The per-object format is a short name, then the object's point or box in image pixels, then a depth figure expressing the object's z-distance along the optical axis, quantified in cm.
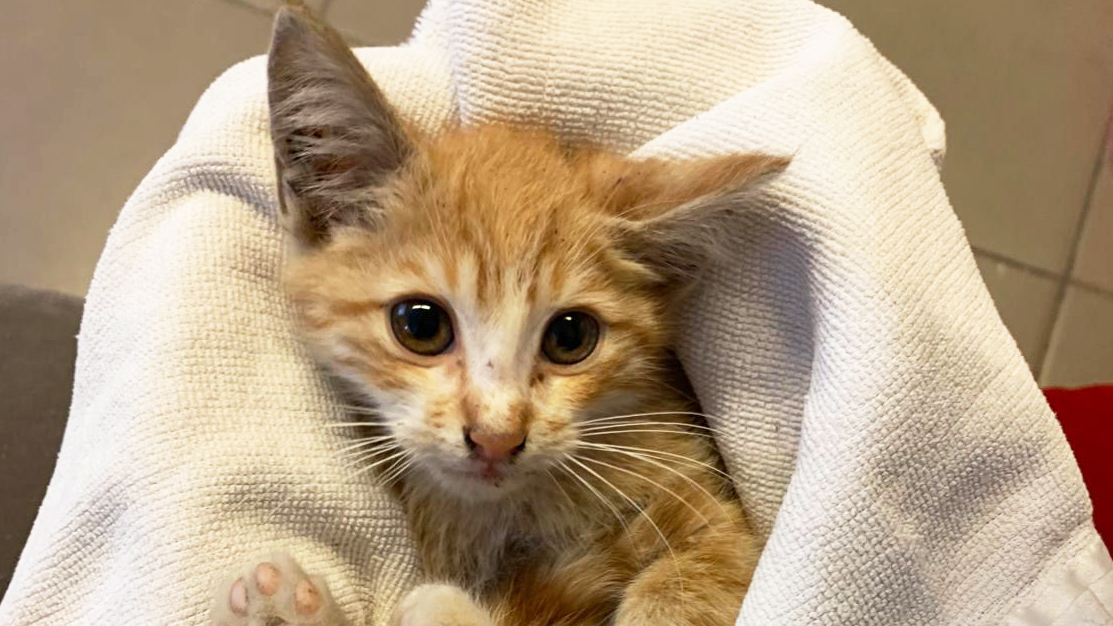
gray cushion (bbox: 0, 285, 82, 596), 26
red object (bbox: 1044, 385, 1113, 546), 28
